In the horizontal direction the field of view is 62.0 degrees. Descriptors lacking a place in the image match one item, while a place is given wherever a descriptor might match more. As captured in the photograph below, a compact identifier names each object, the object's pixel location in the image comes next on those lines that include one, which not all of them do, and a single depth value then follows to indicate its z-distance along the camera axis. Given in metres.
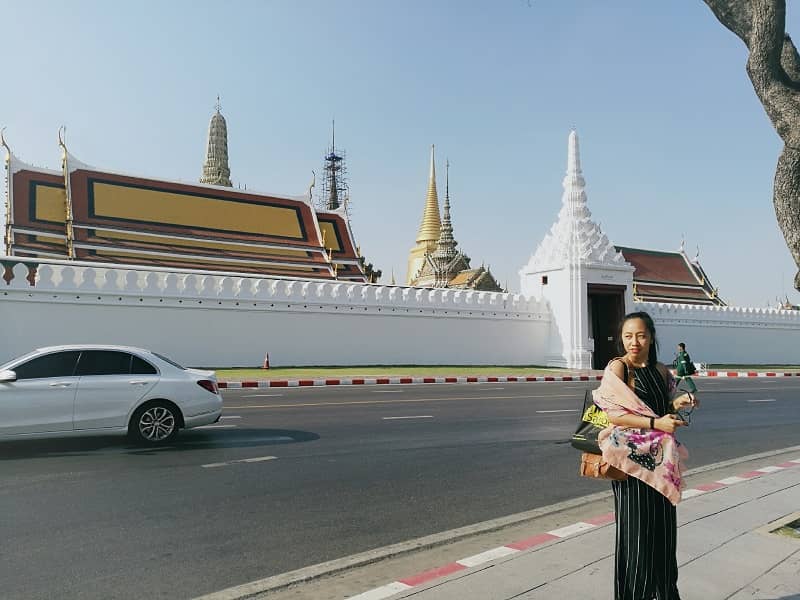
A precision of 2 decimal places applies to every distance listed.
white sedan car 7.73
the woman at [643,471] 3.16
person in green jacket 16.90
